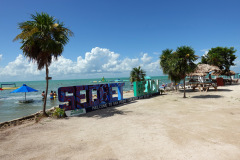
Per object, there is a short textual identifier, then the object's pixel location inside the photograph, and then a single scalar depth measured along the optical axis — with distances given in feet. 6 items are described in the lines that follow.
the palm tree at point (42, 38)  29.84
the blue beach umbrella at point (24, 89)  64.72
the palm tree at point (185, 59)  51.11
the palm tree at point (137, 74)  77.92
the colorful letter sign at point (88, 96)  32.48
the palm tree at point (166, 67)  73.91
